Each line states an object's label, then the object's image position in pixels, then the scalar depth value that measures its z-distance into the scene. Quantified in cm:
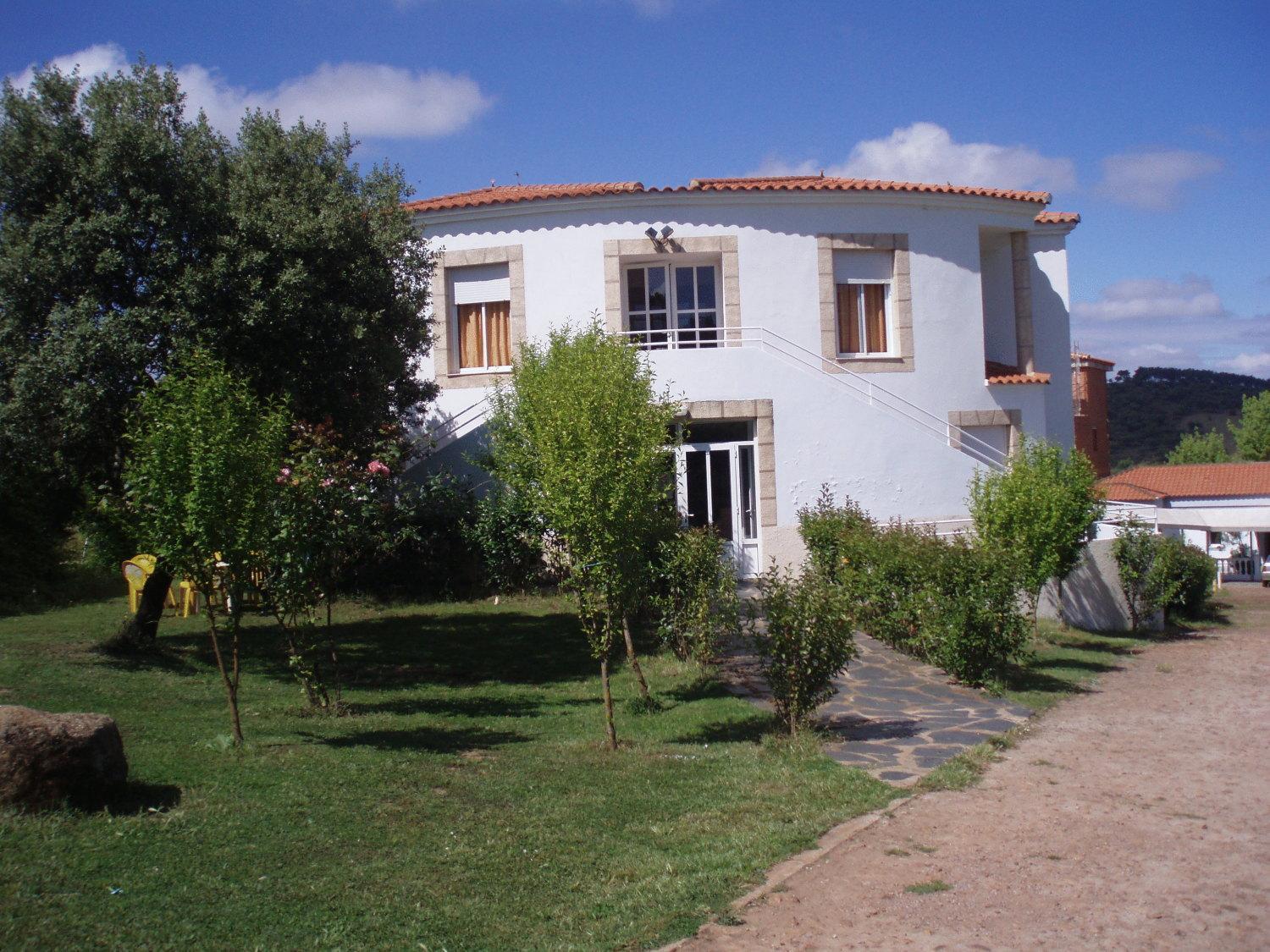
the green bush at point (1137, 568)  1798
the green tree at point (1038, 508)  1455
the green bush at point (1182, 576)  1838
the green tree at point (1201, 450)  5728
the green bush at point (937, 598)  1145
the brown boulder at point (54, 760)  603
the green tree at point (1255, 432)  5600
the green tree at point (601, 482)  878
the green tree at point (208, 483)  805
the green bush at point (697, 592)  1179
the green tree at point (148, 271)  1096
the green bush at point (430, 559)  1764
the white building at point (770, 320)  1867
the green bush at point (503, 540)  1727
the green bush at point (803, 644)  890
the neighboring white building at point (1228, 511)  4206
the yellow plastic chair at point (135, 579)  1465
